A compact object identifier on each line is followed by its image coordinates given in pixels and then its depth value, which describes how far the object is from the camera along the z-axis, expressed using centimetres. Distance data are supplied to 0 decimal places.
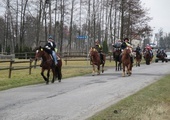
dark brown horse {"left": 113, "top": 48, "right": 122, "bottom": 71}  3269
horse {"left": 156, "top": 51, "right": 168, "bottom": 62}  5575
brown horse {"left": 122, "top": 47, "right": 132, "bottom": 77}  2530
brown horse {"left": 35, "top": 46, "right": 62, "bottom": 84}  2034
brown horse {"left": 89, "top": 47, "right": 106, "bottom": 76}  2797
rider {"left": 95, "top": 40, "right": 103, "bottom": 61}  2888
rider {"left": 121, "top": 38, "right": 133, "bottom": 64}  2592
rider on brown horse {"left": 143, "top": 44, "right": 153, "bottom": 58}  4243
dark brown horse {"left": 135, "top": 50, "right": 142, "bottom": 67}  4131
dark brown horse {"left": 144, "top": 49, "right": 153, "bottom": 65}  4246
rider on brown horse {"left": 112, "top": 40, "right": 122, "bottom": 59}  3177
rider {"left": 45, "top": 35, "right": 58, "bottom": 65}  2098
